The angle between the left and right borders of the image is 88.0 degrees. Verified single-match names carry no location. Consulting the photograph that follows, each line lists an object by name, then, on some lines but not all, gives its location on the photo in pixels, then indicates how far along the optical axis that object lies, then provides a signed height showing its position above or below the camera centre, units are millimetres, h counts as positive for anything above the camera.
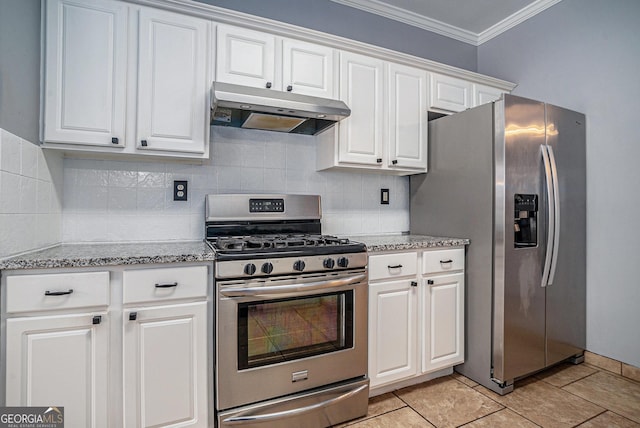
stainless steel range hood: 1747 +594
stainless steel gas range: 1574 -609
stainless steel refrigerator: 2074 -84
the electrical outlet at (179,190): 2104 +139
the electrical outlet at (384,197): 2771 +145
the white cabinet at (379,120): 2252 +676
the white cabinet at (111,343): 1312 -567
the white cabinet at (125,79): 1629 +691
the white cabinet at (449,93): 2551 +962
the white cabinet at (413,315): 1987 -639
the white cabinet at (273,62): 1911 +918
